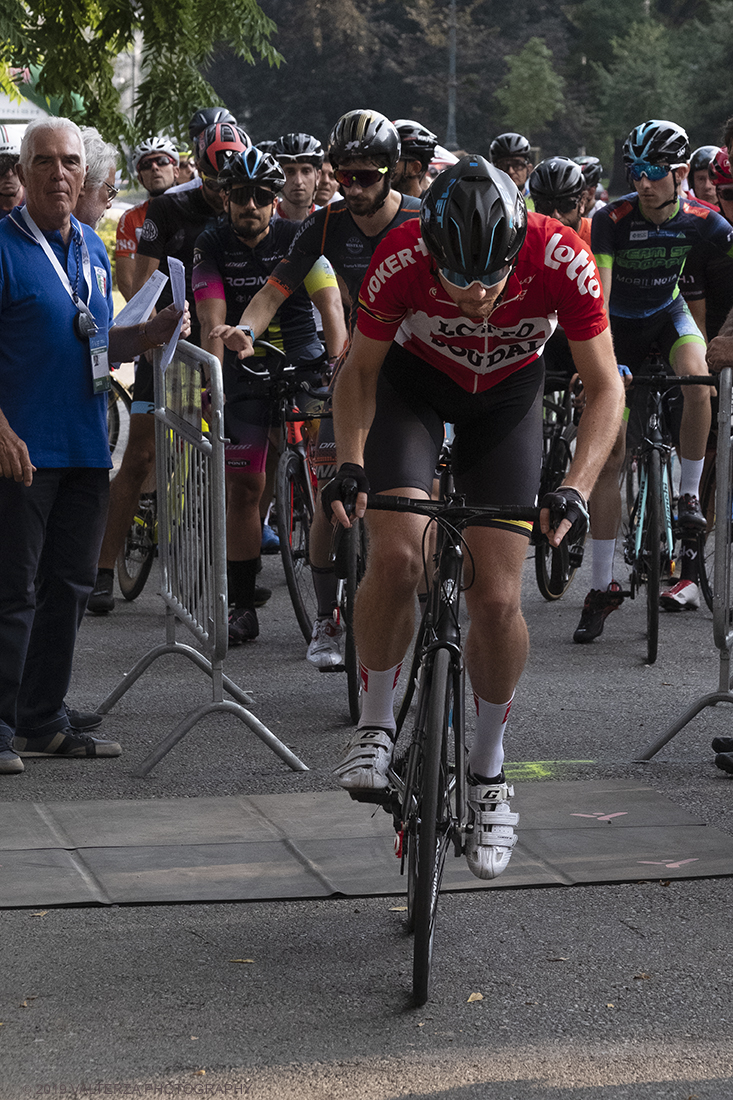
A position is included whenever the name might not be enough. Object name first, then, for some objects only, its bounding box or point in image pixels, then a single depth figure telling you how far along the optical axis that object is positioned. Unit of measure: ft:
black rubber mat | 29.22
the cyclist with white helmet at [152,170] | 67.26
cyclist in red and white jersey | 26.25
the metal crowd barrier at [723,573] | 37.01
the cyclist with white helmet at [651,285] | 50.98
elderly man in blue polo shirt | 35.01
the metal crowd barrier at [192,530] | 36.27
